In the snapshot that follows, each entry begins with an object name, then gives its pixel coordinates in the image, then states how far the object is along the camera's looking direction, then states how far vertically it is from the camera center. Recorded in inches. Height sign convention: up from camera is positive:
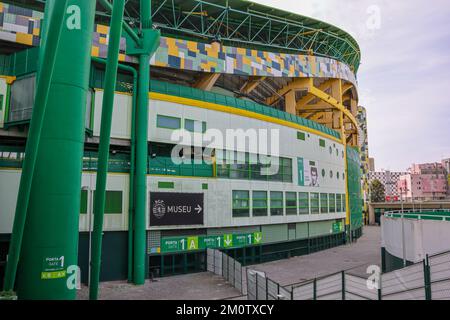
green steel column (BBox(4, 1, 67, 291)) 453.7 +93.2
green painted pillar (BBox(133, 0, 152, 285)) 981.2 +119.1
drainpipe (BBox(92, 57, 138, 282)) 995.3 +91.8
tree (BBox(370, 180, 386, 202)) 5541.3 +163.3
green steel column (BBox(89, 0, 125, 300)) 564.7 +108.0
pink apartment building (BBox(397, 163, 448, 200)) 7253.9 +384.1
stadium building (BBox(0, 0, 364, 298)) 893.2 +154.9
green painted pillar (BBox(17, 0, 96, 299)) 633.6 +31.4
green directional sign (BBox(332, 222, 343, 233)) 1879.2 -129.9
